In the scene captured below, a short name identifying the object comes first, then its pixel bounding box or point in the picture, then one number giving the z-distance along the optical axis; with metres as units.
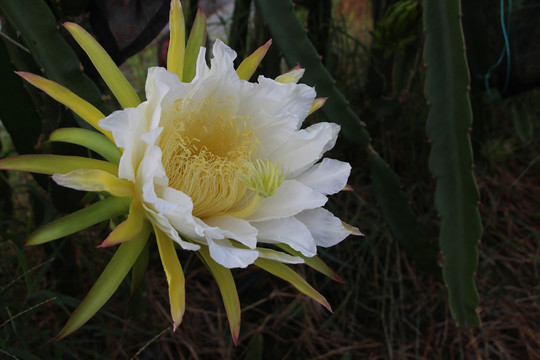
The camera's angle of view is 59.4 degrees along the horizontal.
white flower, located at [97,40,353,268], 0.50
